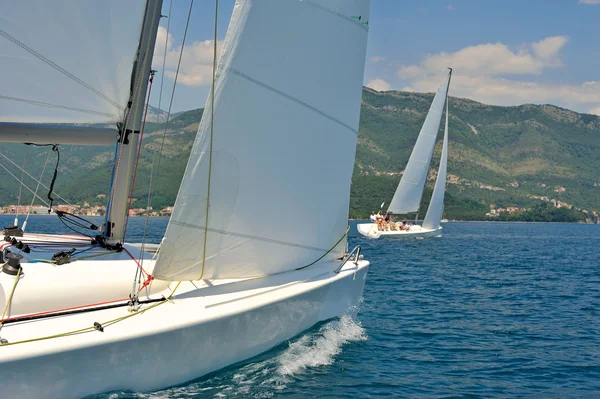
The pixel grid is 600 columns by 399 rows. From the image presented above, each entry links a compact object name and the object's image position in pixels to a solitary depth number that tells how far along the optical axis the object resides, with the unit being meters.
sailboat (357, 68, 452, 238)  38.41
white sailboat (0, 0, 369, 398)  5.29
